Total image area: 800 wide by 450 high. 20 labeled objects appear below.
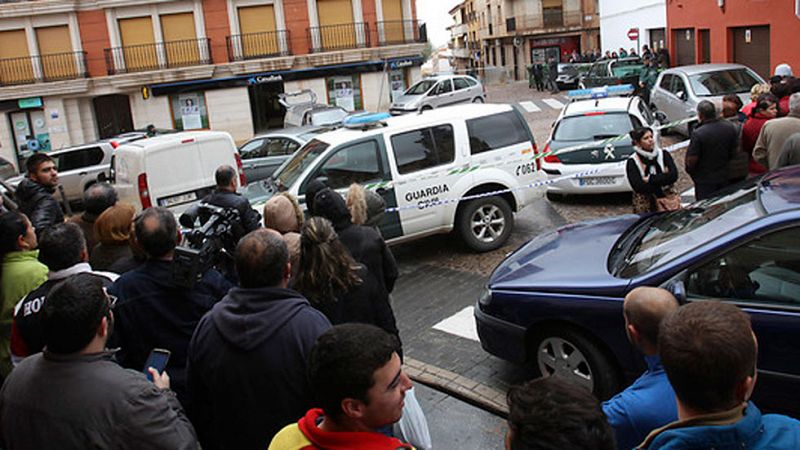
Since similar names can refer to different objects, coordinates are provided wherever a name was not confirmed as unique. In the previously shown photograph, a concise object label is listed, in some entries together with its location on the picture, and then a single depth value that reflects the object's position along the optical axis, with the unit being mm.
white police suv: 8289
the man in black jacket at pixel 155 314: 3514
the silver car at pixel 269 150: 13844
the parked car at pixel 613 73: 24078
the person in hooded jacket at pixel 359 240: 4422
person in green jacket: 4074
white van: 10672
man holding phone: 2562
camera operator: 5688
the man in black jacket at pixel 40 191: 6641
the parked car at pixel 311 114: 19609
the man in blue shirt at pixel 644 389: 2707
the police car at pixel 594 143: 10047
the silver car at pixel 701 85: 14203
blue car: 3926
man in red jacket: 2092
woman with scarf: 6602
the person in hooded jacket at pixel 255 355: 2824
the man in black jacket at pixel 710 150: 7168
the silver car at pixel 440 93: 26141
